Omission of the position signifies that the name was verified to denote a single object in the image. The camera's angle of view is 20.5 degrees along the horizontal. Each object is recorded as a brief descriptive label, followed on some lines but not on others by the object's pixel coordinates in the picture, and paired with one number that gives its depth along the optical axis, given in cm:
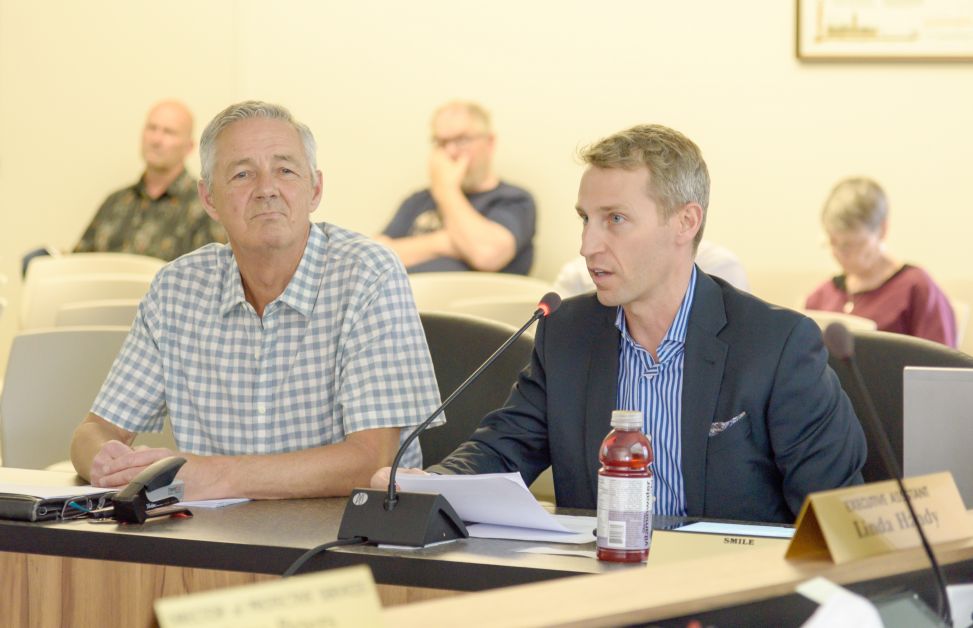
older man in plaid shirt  412
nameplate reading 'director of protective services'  227
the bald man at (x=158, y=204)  928
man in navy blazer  382
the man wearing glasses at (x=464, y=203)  841
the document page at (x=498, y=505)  350
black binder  361
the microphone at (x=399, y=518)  343
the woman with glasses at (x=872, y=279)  647
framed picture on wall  767
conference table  280
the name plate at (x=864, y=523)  291
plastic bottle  337
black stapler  360
